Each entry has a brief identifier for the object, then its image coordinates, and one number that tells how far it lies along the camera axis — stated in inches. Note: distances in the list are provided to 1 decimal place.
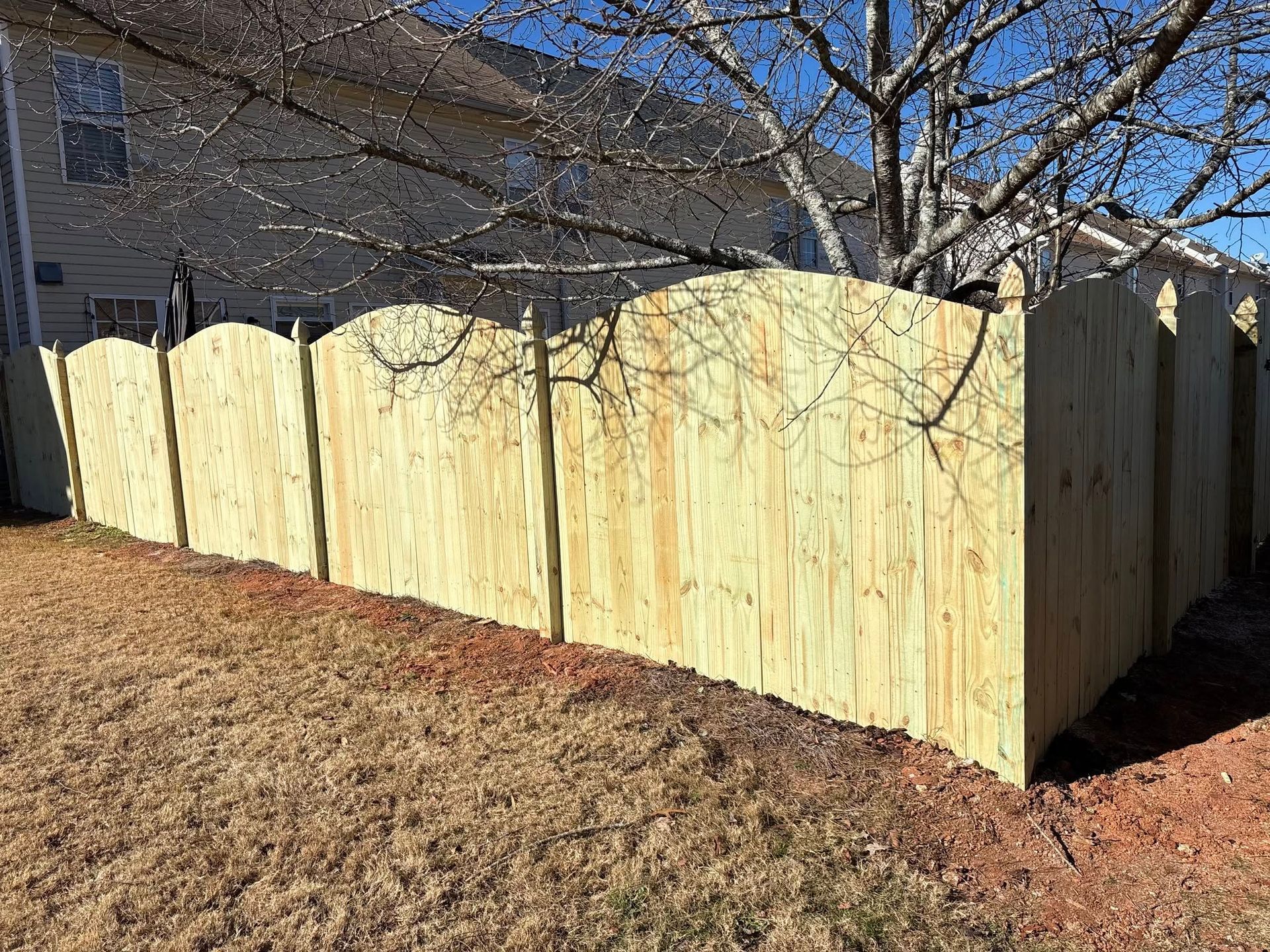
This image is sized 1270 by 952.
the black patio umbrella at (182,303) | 399.5
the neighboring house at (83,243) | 412.2
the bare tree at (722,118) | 152.3
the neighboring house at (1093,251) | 208.1
